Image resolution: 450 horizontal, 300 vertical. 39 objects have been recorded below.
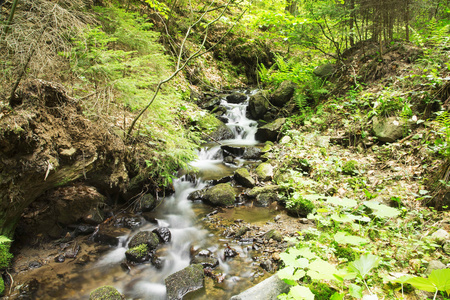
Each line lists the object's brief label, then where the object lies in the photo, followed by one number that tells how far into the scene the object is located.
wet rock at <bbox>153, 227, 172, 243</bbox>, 4.69
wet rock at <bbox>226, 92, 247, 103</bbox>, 12.60
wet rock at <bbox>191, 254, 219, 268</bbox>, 4.00
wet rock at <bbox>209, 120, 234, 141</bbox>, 10.01
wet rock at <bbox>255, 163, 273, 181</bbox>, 6.83
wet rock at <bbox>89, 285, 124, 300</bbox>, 3.11
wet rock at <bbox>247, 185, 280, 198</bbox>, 6.11
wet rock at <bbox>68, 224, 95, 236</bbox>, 4.51
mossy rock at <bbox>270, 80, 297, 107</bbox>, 10.62
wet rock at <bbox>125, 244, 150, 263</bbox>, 4.13
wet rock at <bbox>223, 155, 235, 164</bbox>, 8.12
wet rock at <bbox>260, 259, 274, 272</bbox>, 3.78
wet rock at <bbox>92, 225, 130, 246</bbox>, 4.49
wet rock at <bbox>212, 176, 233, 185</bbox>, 6.81
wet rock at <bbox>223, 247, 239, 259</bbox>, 4.18
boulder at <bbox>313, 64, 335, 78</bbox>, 9.09
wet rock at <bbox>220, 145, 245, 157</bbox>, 8.59
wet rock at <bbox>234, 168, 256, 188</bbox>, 6.61
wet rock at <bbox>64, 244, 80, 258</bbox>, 4.02
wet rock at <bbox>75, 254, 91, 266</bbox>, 3.95
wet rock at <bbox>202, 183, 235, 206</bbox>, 5.91
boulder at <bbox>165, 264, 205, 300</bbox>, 3.42
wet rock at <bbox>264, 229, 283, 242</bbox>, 4.37
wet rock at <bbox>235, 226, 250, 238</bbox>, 4.68
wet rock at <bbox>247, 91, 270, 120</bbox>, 11.28
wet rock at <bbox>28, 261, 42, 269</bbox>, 3.65
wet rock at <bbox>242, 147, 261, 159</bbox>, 8.48
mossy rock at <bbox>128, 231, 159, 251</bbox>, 4.36
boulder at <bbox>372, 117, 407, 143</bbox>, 5.30
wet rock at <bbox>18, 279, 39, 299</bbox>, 3.22
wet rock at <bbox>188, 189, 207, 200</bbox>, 6.23
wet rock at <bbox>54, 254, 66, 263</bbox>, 3.88
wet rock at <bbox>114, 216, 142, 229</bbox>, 4.98
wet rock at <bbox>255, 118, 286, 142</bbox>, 9.57
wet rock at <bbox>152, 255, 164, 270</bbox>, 4.08
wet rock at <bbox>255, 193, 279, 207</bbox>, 5.89
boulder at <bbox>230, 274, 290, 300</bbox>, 2.21
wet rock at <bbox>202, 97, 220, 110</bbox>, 11.44
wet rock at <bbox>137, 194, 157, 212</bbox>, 5.48
